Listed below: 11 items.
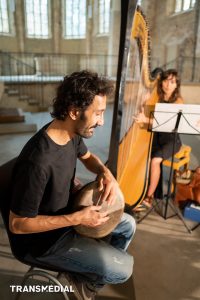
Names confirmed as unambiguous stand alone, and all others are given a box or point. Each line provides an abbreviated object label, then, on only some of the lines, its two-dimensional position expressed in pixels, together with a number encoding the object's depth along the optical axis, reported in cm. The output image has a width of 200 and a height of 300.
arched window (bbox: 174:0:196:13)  941
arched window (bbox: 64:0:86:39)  1184
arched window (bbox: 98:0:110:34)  1131
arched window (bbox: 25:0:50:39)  1152
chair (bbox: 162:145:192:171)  239
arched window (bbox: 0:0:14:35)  1095
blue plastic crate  224
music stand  190
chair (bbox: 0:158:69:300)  104
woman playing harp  231
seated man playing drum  96
